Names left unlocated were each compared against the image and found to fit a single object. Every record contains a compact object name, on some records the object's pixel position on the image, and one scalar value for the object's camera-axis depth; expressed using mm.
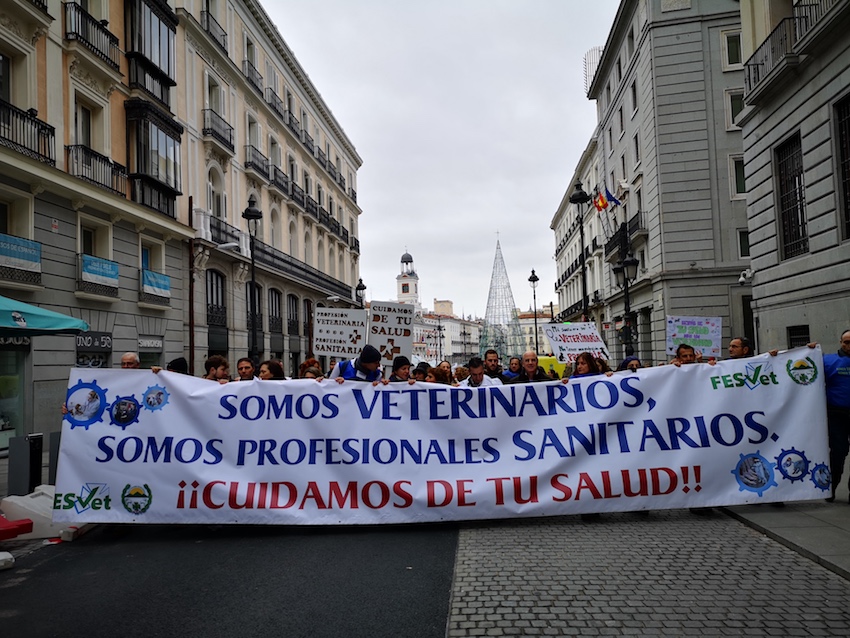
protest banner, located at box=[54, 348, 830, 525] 6551
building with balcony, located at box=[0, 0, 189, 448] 15227
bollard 7723
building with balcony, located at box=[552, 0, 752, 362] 28453
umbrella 7652
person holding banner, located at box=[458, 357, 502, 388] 8539
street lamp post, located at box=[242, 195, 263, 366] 20312
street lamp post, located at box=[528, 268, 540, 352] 38688
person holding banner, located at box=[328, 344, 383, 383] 7639
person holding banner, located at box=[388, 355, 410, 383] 8219
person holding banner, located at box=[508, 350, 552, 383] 8227
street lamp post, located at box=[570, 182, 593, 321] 21078
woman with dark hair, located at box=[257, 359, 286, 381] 7895
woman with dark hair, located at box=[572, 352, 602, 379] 7551
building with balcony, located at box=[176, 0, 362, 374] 25484
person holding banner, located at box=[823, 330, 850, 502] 6926
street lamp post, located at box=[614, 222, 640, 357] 19625
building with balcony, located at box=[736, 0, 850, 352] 13133
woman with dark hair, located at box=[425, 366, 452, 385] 10406
